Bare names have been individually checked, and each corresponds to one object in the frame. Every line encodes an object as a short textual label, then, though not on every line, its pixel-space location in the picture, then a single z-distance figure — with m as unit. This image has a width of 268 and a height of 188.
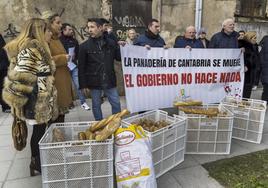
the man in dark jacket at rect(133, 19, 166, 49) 4.81
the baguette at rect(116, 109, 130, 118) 2.92
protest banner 4.52
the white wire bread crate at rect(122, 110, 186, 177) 3.13
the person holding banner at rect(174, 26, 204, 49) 5.25
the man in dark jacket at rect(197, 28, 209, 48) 7.81
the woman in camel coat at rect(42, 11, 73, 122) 3.51
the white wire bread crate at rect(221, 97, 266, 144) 4.30
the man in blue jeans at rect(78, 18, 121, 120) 4.20
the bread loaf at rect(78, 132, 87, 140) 2.82
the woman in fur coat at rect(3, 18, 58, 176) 2.87
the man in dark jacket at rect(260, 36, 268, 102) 6.34
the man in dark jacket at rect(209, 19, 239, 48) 5.38
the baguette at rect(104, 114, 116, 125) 2.88
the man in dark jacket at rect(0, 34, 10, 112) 5.92
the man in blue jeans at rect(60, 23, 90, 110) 5.95
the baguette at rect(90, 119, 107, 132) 2.86
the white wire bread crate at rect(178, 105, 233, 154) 3.82
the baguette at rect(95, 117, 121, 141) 2.59
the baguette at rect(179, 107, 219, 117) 3.85
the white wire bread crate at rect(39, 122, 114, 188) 2.51
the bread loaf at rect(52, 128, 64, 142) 2.88
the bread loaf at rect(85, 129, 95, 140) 2.72
